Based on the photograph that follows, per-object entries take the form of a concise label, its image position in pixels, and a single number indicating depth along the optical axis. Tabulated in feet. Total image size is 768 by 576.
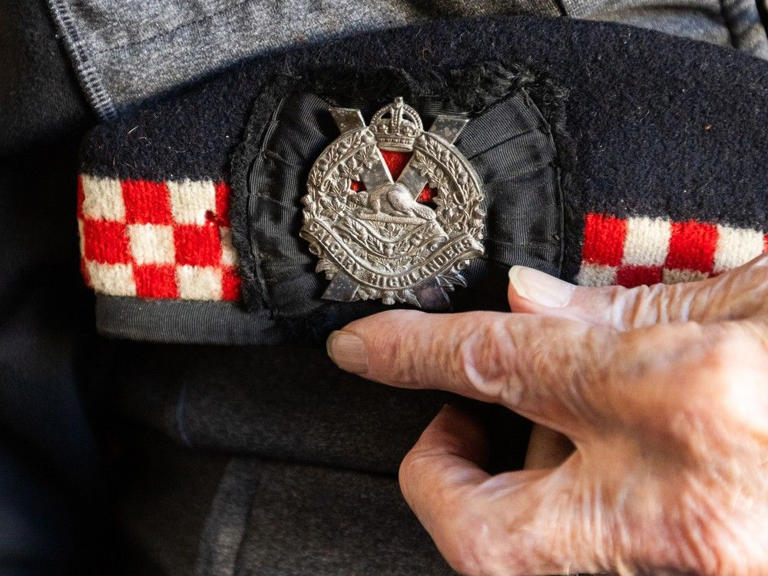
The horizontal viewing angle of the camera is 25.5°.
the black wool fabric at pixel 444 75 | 1.38
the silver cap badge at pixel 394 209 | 1.40
